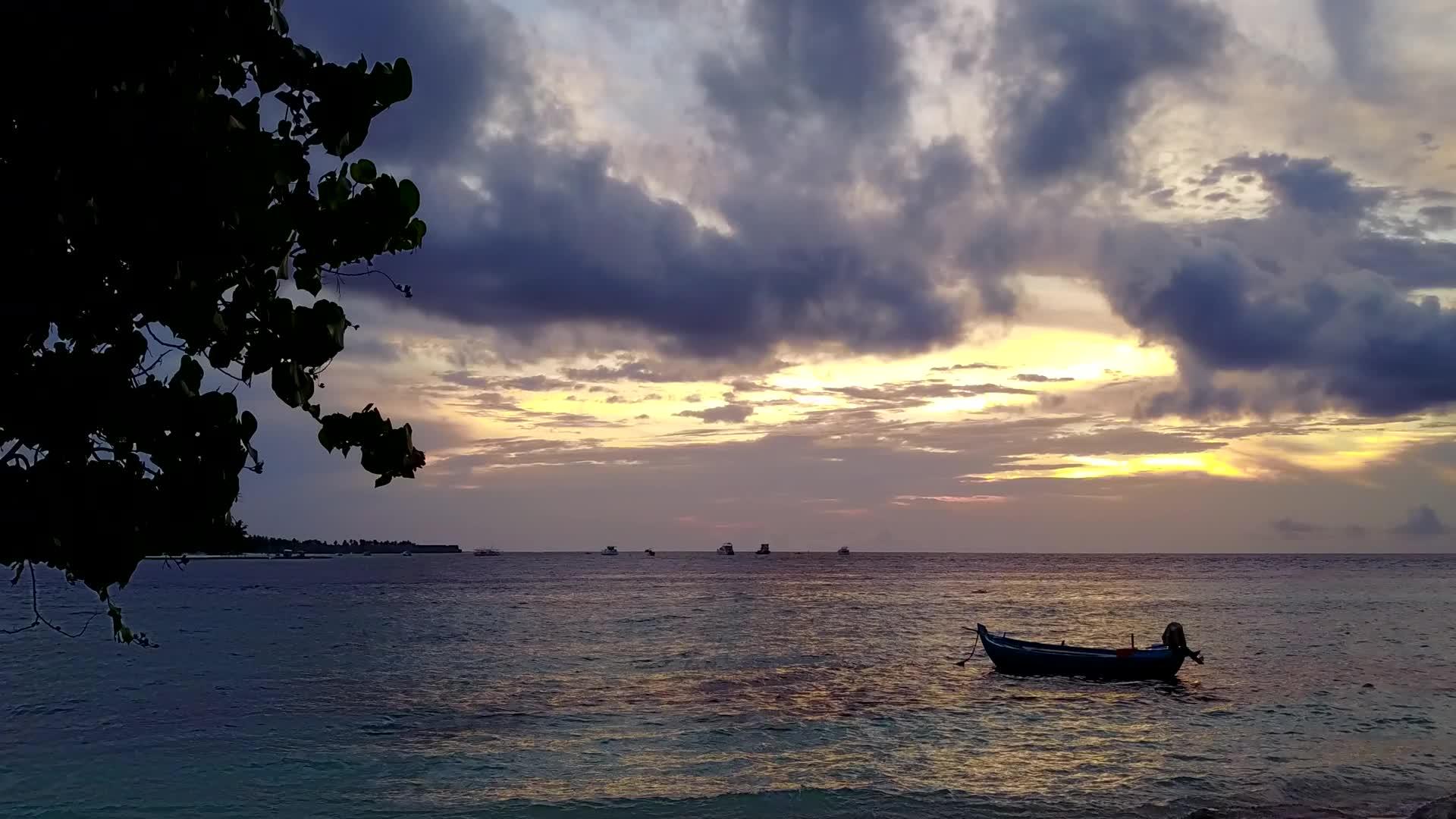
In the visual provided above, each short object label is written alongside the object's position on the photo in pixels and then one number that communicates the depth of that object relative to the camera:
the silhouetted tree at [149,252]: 4.15
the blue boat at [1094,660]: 41.66
